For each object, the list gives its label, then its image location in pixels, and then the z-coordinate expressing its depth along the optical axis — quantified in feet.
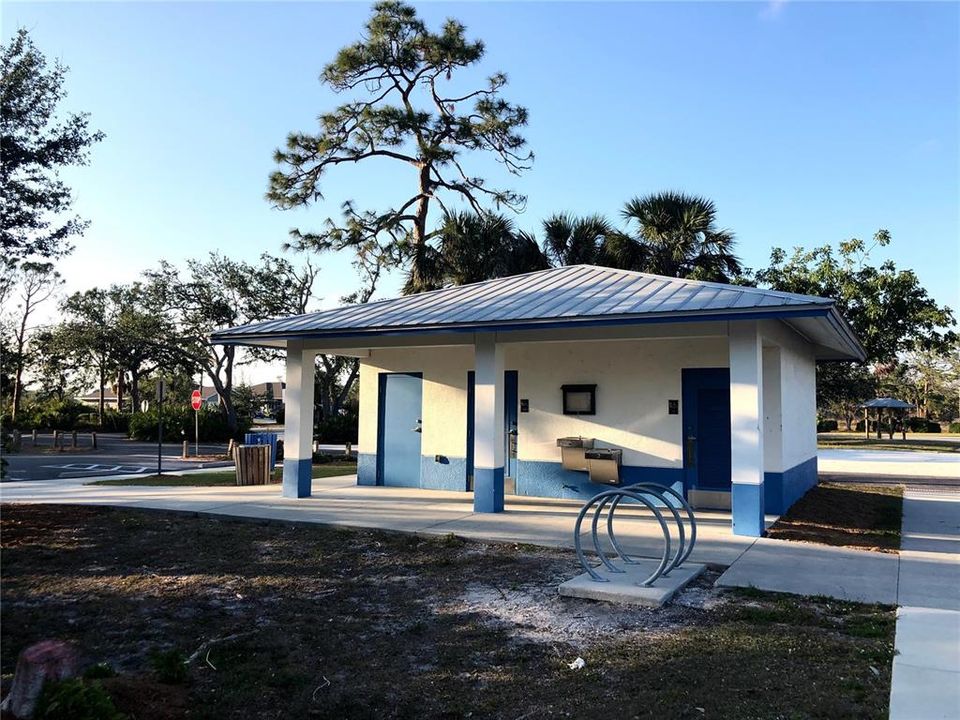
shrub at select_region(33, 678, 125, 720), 10.82
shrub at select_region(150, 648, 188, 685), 14.42
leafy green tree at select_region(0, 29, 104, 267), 37.86
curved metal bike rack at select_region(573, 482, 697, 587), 20.65
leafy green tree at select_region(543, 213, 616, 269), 68.54
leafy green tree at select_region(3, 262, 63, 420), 142.08
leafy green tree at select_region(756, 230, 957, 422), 75.25
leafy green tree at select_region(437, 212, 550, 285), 65.57
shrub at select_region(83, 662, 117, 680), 13.76
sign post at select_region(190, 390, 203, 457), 76.52
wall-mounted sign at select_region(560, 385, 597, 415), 40.65
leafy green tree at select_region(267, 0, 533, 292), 88.79
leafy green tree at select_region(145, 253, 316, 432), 121.70
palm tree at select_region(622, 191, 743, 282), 67.31
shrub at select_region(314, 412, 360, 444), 107.45
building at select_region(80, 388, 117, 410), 259.68
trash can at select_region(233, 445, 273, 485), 50.24
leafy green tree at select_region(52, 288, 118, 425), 135.44
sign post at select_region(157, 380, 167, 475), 57.57
